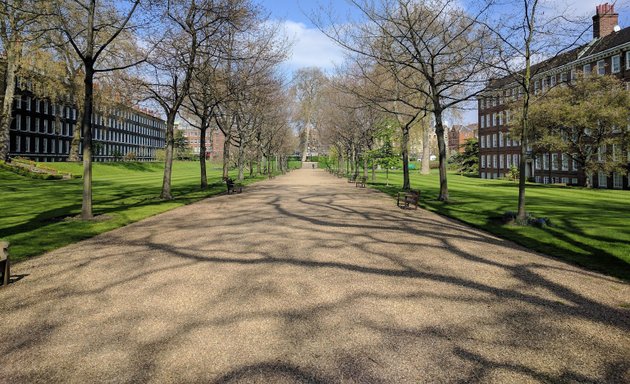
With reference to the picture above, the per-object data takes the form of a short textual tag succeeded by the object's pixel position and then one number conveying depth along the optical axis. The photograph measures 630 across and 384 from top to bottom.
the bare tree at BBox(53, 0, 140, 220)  13.49
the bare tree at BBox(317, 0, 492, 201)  17.23
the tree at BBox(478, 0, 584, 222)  12.90
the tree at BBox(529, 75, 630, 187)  33.41
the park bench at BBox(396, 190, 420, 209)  17.34
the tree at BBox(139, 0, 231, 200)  18.38
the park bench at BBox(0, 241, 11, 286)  6.75
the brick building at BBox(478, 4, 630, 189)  38.81
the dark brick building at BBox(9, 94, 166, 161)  63.47
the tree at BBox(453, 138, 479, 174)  71.69
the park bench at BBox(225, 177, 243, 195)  24.89
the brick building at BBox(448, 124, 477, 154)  125.62
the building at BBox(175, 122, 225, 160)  105.78
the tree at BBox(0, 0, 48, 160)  34.20
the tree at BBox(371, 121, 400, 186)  30.44
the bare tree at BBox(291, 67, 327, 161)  80.44
